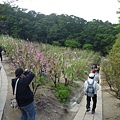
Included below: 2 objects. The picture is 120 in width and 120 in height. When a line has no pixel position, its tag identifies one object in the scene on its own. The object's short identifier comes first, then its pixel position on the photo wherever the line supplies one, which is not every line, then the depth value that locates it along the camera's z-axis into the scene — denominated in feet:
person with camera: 7.39
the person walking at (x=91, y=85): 11.70
